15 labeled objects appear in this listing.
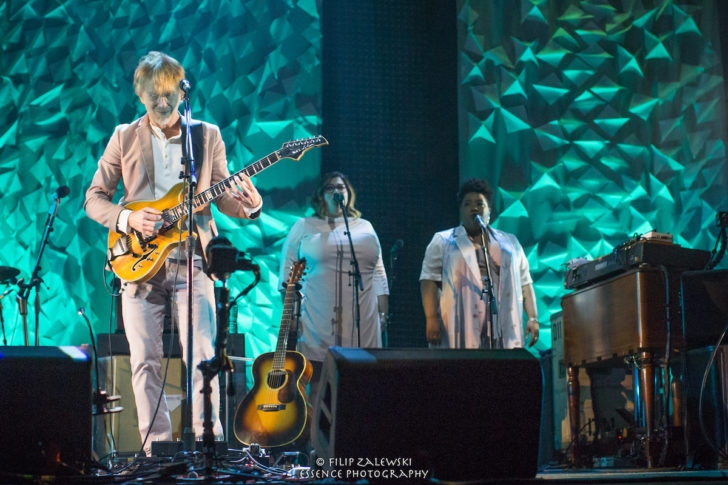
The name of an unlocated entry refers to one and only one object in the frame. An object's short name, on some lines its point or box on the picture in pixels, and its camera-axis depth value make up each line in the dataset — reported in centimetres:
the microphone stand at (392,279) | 1119
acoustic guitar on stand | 948
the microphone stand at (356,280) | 991
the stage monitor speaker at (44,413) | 565
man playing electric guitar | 812
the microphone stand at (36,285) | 956
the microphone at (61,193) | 959
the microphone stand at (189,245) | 673
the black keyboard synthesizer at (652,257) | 840
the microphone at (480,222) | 959
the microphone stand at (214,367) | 594
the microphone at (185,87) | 764
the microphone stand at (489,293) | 925
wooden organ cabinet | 812
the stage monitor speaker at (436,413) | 549
